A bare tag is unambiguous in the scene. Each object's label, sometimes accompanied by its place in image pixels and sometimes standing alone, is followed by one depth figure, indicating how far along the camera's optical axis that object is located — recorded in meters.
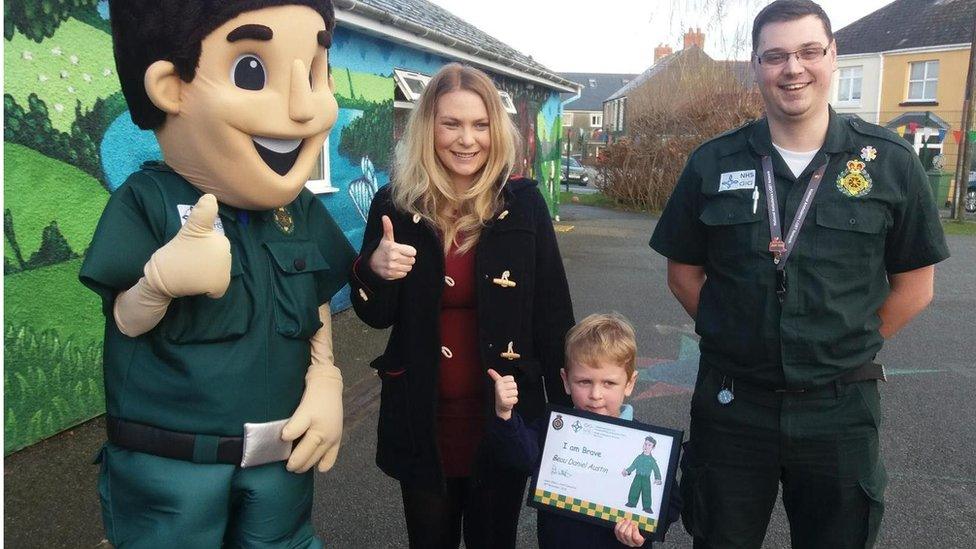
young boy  2.28
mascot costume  1.99
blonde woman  2.34
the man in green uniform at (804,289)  2.23
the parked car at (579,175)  33.66
